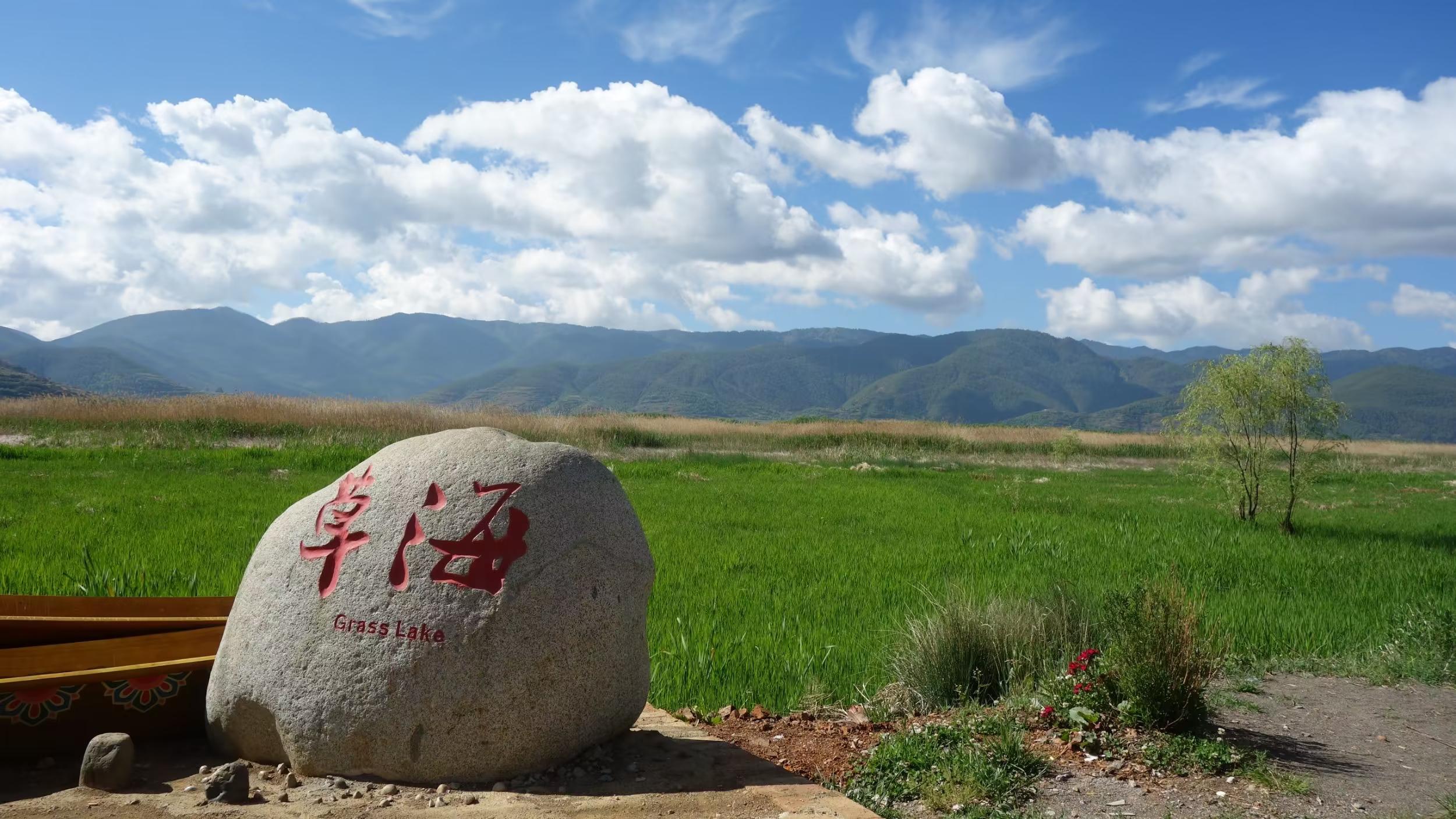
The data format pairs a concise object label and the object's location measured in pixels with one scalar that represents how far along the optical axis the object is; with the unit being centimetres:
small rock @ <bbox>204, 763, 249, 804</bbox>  391
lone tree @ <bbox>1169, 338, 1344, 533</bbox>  1609
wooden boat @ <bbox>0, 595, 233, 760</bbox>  434
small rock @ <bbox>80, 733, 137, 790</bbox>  401
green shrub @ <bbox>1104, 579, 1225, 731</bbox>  496
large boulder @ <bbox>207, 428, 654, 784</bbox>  409
